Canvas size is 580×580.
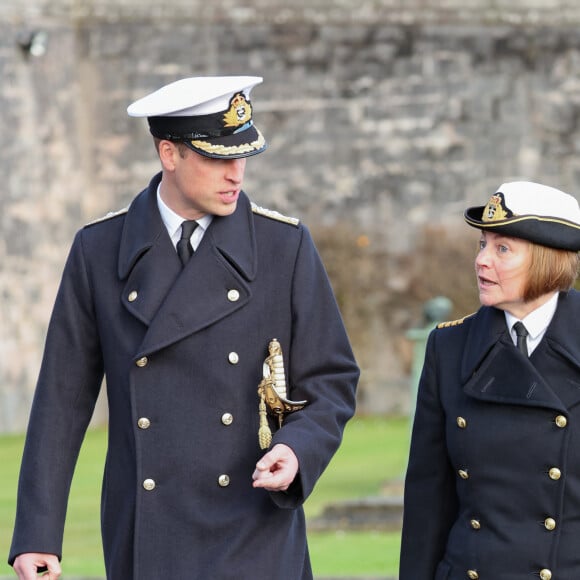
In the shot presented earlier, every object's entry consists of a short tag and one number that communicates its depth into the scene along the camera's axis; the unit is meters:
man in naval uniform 10.67
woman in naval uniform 10.25
